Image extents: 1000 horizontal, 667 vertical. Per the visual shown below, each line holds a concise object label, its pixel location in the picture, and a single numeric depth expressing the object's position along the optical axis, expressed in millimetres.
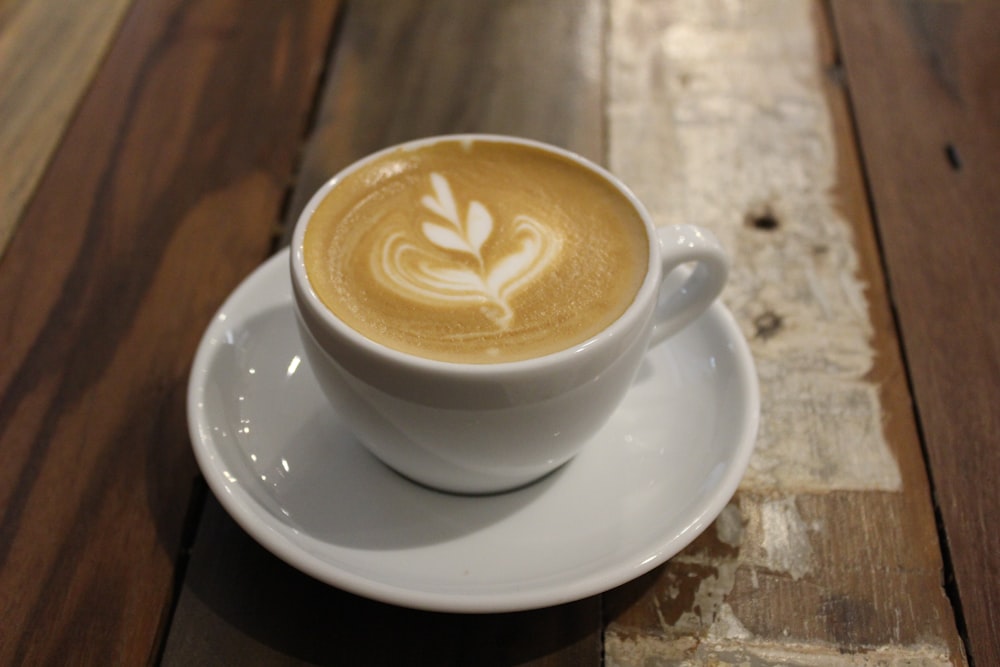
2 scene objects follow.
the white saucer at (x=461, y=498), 328
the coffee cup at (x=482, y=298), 325
